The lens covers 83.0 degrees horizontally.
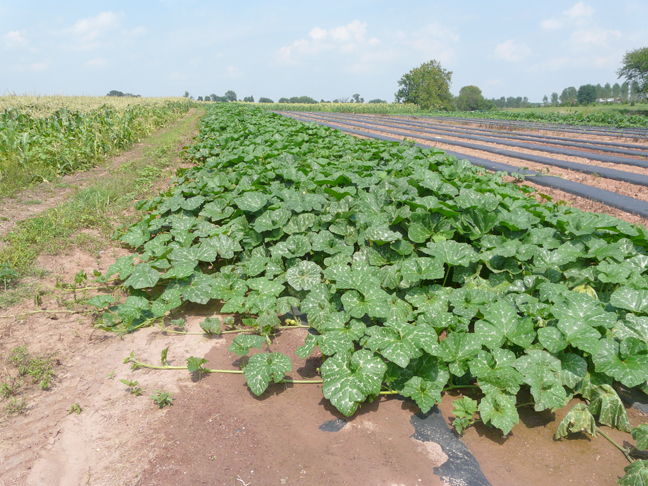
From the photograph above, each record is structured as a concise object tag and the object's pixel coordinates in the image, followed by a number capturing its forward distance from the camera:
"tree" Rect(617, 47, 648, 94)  44.19
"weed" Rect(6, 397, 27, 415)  2.24
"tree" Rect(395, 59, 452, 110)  62.14
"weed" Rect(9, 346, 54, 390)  2.48
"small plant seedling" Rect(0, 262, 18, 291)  3.47
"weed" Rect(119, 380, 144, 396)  2.39
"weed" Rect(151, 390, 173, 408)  2.30
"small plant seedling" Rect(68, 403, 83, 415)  2.24
